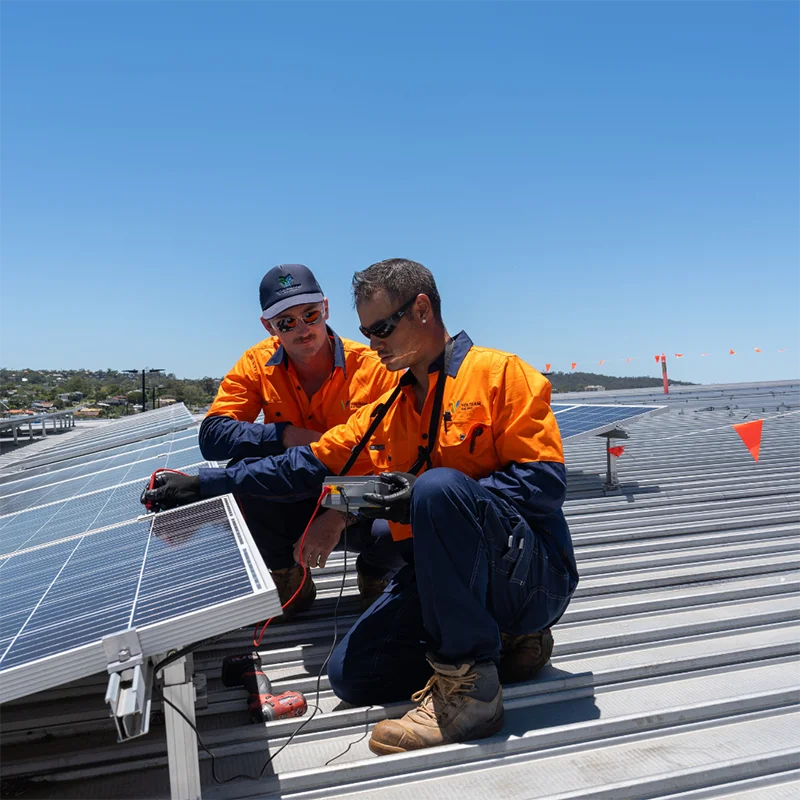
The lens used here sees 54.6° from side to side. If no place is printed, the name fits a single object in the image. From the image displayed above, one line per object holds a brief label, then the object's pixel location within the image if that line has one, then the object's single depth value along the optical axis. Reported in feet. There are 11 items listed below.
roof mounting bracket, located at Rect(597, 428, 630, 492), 23.94
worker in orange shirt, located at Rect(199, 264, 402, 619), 14.33
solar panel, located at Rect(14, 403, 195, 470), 42.98
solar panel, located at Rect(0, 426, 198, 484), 27.02
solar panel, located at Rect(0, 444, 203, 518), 18.95
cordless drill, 10.23
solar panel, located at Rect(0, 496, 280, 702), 6.56
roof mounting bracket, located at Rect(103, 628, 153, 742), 6.13
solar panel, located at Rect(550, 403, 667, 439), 23.62
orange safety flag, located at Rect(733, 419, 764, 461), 26.68
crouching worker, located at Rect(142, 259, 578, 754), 9.26
